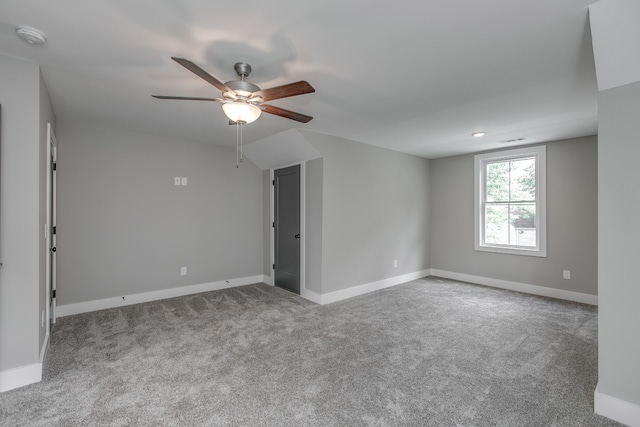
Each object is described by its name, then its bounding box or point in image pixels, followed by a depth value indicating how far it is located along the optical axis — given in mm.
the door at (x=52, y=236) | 3244
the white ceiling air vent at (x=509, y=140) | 4481
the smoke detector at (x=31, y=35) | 1853
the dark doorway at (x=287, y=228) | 4711
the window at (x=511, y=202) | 4719
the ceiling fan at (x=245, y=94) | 1969
